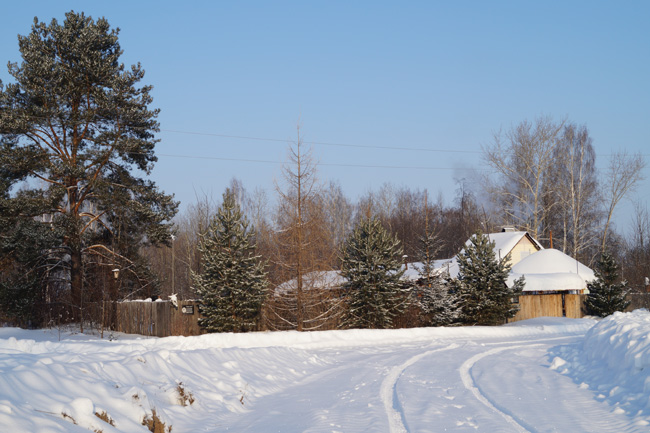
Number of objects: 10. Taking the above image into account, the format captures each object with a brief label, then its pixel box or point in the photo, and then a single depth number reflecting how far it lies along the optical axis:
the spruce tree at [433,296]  32.88
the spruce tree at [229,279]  25.73
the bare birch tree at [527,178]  51.28
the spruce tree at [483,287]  33.56
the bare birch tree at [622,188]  53.28
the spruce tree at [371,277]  30.00
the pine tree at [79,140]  27.44
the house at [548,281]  40.38
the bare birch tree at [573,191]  52.28
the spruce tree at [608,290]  38.47
